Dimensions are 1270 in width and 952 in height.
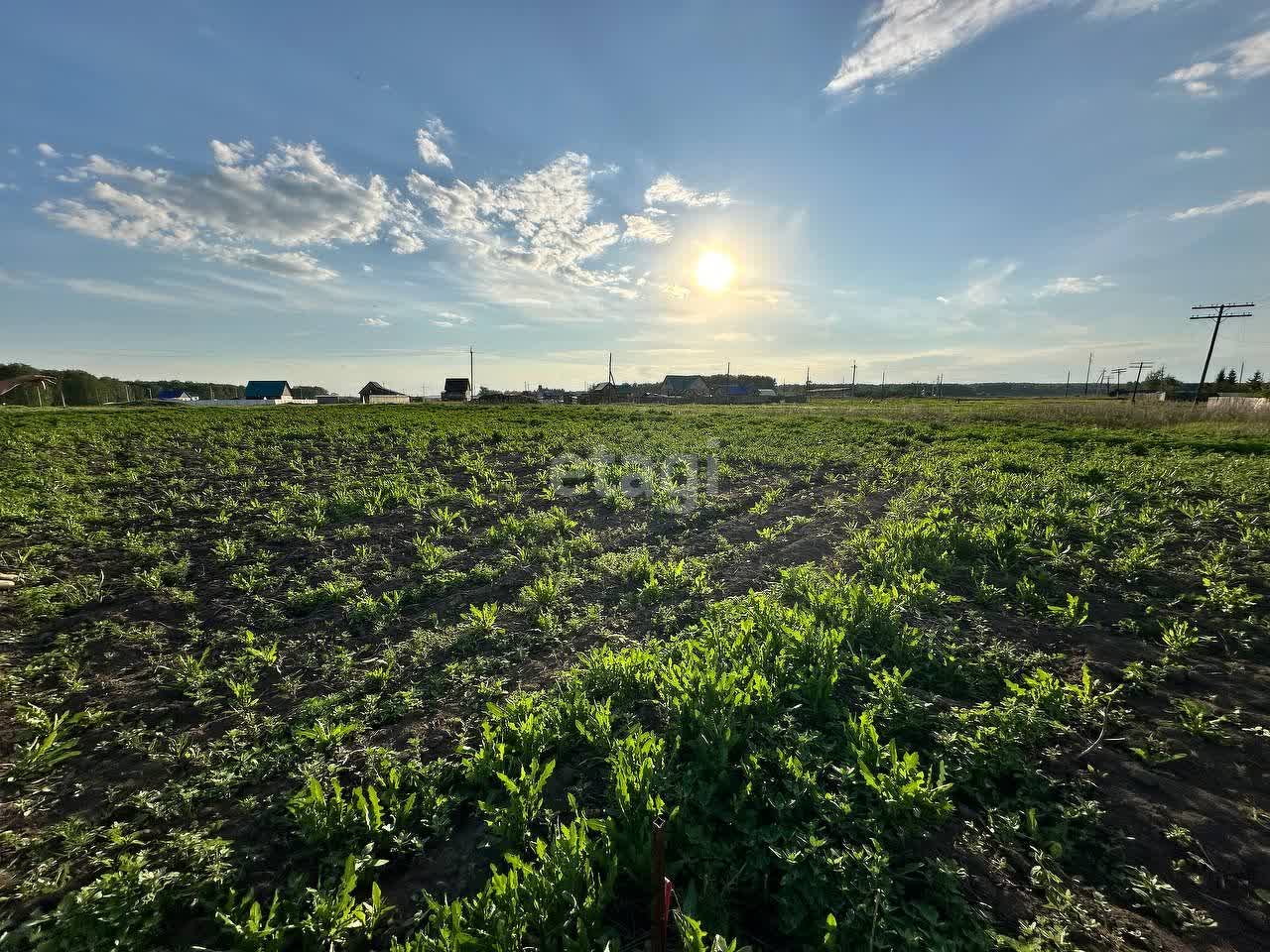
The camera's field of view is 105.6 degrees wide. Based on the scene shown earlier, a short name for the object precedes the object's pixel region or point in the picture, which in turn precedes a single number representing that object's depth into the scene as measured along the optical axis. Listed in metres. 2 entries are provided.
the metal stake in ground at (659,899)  1.64
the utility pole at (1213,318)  47.03
